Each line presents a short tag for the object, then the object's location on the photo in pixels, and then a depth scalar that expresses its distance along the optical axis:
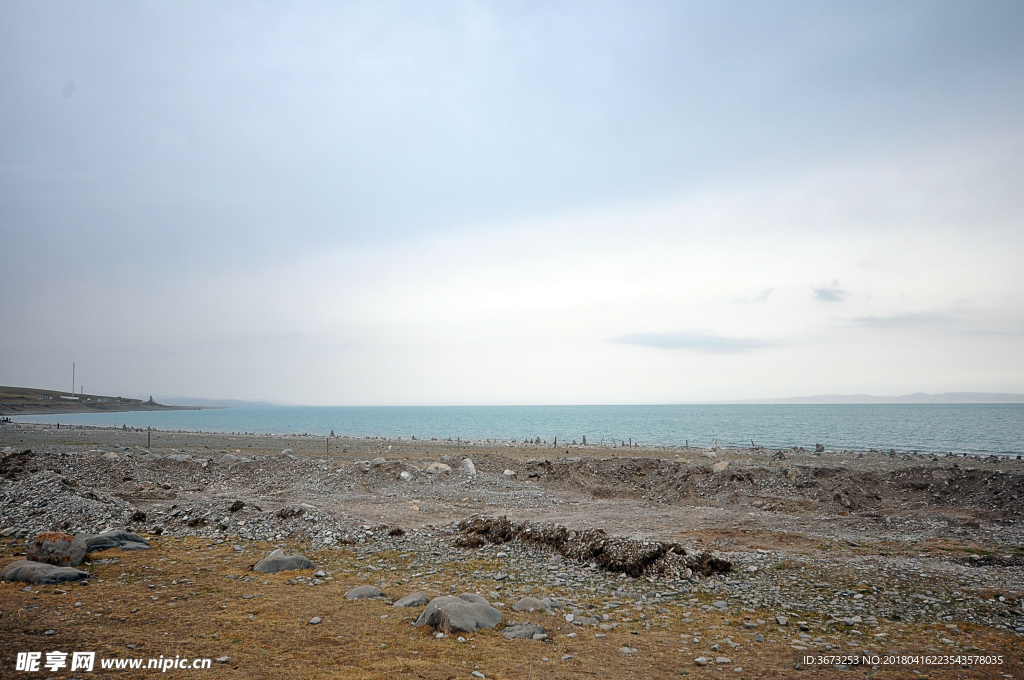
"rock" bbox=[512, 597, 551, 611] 12.38
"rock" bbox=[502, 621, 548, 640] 10.77
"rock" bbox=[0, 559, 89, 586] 13.20
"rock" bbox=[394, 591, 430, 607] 12.55
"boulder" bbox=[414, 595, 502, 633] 11.01
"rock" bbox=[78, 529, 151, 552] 16.52
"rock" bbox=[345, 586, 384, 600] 13.21
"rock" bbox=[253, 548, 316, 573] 15.56
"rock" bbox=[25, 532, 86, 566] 14.81
